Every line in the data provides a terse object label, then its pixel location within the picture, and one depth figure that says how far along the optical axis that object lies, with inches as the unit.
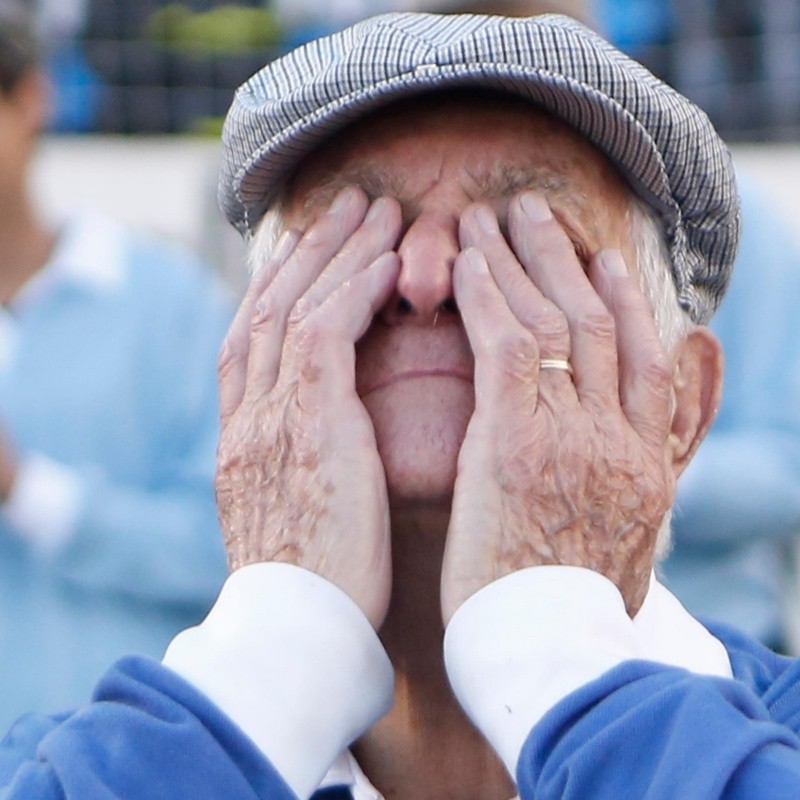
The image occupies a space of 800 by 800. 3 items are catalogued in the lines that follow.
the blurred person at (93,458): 217.8
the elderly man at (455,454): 113.9
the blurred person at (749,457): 219.0
